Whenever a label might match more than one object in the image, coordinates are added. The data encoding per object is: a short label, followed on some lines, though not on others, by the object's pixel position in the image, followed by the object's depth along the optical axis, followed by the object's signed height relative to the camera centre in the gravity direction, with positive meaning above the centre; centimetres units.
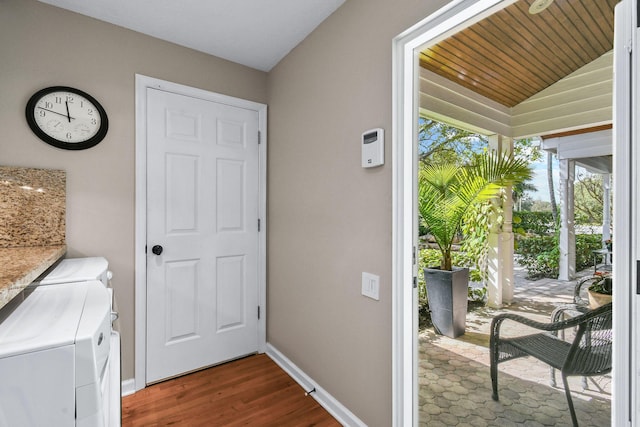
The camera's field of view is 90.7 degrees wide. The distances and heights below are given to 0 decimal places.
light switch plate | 162 -38
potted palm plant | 131 +2
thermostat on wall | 157 +33
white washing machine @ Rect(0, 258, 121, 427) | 75 -39
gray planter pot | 142 -40
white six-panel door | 221 -15
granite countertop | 89 -20
